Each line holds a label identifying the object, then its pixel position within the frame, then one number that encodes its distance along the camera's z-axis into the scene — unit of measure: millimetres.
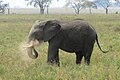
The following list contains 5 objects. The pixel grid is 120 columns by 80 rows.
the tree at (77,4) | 143750
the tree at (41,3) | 124719
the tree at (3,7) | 105875
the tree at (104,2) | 148850
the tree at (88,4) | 141375
